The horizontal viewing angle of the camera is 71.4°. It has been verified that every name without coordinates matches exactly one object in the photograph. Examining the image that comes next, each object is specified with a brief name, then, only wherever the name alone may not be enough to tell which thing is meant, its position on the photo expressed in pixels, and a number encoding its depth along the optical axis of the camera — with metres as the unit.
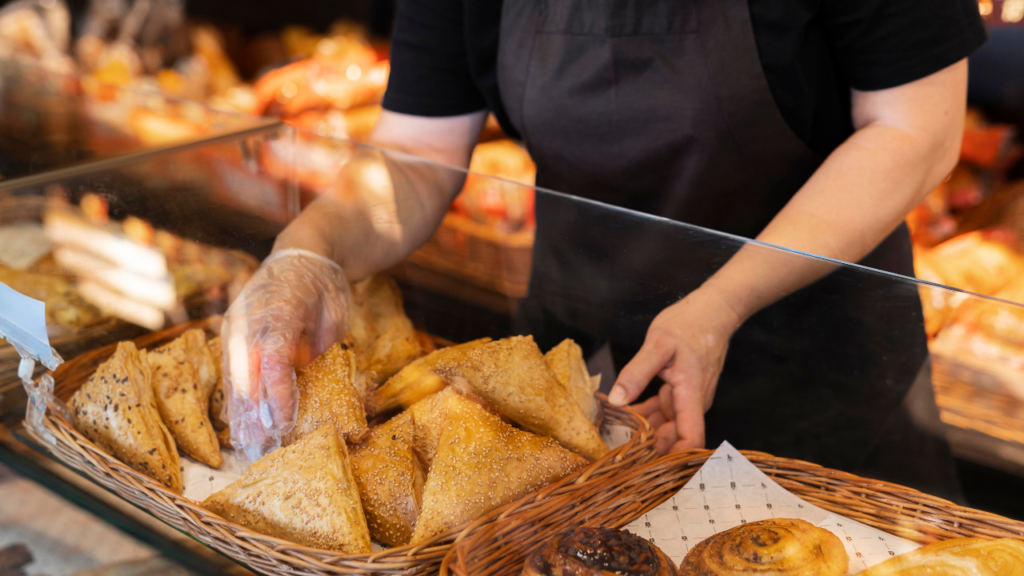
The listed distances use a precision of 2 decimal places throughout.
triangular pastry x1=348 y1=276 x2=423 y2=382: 0.93
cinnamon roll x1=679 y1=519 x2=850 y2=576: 0.63
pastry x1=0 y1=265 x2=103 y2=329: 0.92
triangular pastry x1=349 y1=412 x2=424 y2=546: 0.74
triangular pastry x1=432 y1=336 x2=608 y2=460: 0.81
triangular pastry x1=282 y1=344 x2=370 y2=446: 0.83
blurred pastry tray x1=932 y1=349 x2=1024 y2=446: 0.69
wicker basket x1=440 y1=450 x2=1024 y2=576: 0.65
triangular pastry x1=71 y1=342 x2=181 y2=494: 0.83
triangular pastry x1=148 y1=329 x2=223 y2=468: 0.87
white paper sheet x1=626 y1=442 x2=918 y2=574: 0.69
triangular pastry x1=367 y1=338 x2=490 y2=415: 0.85
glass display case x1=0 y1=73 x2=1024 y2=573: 0.75
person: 0.83
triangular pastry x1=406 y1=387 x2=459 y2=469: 0.80
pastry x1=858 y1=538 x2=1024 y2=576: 0.62
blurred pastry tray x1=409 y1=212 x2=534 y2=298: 0.98
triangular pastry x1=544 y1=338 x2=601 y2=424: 0.86
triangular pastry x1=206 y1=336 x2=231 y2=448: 0.89
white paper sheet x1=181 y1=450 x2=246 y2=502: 0.82
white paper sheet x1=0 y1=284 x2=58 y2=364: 0.84
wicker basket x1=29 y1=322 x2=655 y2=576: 0.64
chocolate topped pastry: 0.59
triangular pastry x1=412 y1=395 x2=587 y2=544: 0.70
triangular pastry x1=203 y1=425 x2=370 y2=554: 0.71
